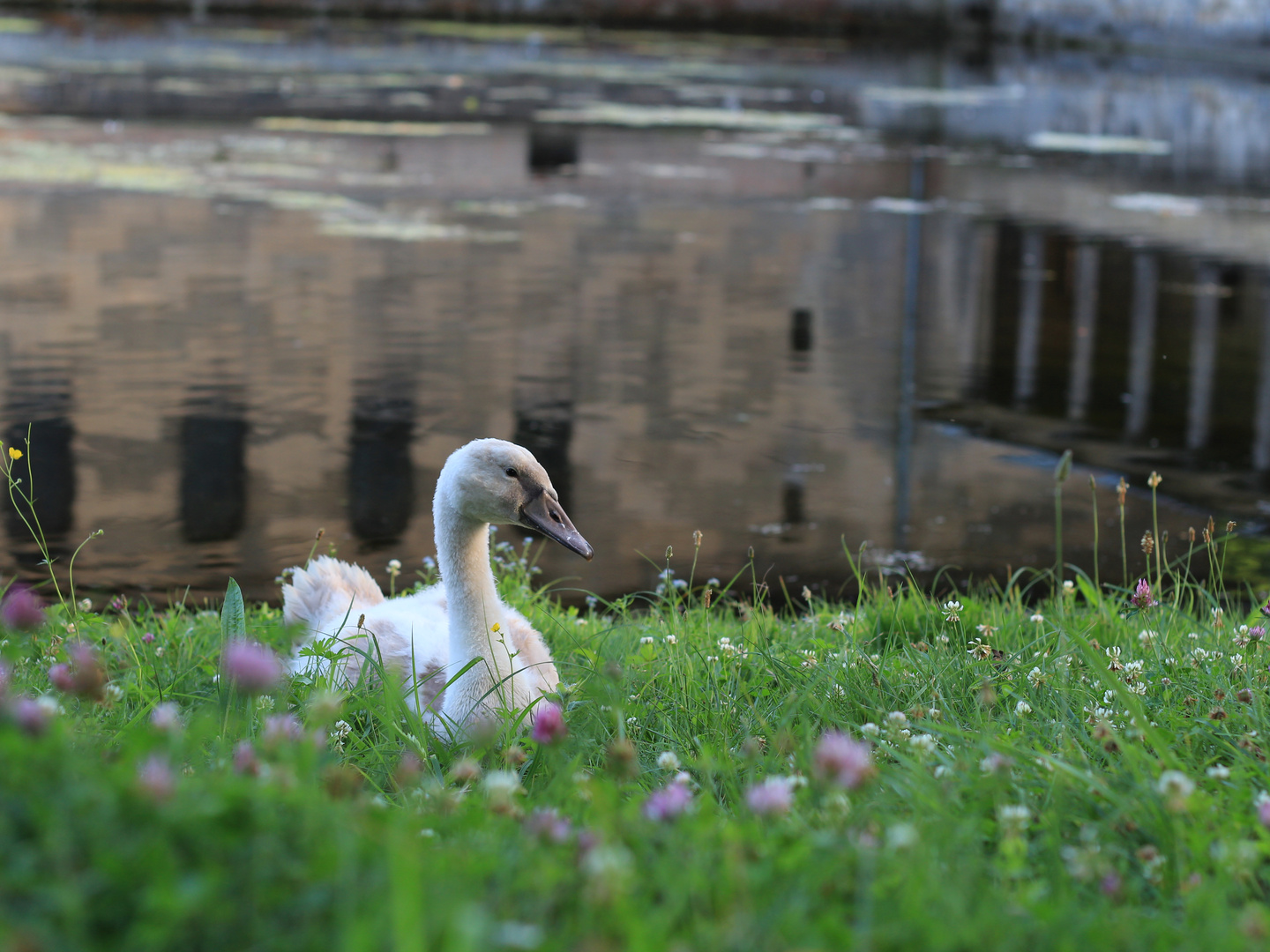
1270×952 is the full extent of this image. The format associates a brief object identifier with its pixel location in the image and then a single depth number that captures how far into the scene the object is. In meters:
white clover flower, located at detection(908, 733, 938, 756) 2.95
